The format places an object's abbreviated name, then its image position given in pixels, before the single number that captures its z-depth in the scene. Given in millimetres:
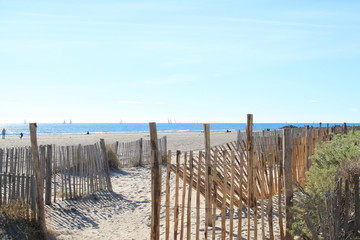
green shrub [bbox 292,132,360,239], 4434
